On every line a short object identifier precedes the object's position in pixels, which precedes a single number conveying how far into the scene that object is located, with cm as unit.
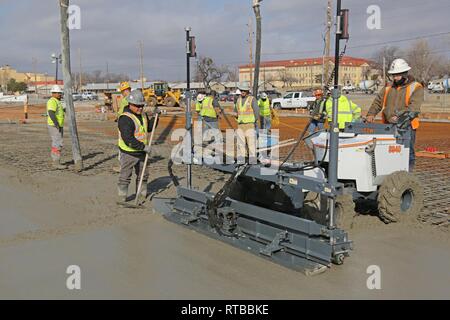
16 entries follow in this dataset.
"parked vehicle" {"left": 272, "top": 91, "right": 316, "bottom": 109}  3981
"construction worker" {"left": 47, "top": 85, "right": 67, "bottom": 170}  1077
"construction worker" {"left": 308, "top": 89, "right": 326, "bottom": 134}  771
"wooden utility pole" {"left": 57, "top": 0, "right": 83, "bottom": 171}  1022
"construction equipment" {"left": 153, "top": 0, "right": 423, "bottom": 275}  480
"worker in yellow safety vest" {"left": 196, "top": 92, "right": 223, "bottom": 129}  1484
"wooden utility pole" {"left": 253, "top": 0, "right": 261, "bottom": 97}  1855
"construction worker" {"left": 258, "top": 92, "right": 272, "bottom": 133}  1498
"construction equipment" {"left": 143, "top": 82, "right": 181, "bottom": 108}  4012
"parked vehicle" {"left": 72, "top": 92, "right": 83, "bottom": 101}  7429
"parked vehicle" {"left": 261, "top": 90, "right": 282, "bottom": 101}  4808
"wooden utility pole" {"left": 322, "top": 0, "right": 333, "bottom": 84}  2476
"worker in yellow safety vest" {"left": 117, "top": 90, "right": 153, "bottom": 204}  727
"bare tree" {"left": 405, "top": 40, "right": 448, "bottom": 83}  7794
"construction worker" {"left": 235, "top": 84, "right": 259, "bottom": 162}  1105
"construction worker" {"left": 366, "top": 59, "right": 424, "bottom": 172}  677
